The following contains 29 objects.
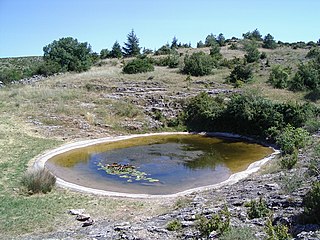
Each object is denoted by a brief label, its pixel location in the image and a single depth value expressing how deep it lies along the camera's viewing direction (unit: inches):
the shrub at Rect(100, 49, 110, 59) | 2166.7
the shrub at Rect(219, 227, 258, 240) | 294.0
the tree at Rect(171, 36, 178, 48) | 2435.8
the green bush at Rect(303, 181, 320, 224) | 321.4
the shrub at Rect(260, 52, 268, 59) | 1667.1
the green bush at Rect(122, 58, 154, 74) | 1421.0
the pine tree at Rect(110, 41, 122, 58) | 2104.1
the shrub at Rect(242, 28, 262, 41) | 2500.6
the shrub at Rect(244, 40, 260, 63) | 1584.6
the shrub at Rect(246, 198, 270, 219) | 357.1
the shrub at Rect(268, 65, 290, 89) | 1222.3
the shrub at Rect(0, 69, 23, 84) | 1458.2
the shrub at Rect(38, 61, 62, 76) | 1519.4
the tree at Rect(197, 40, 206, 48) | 2336.6
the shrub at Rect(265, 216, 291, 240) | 283.4
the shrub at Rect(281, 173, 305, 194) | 419.5
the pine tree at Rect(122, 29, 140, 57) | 2153.1
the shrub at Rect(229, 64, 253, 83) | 1298.0
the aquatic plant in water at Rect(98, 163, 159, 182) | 637.4
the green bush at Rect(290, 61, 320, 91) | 1171.4
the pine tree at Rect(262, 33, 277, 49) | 2029.3
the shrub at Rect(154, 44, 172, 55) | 1999.9
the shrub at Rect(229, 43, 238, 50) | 2019.3
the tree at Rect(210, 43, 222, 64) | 1604.9
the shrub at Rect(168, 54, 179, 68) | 1551.4
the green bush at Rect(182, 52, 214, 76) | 1395.2
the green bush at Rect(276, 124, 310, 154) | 715.4
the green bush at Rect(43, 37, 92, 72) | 1612.9
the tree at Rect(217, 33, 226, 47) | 2367.0
